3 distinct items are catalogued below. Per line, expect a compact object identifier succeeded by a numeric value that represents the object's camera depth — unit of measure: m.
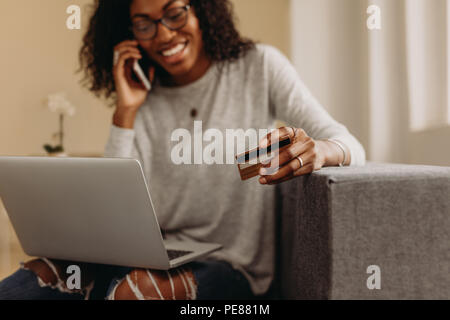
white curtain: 1.05
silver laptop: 0.61
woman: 0.93
